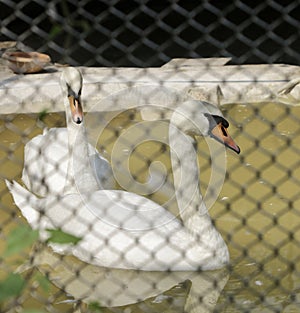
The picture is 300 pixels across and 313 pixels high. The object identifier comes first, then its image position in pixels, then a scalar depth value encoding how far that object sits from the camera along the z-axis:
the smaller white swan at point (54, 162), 13.46
